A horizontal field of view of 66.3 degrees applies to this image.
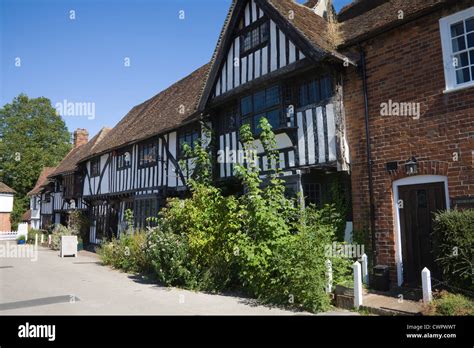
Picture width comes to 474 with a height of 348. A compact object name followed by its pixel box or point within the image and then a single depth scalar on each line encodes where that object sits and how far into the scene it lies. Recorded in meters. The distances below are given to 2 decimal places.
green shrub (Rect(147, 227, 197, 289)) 8.84
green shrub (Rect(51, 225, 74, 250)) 20.59
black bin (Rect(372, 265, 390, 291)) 7.12
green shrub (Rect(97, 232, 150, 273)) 11.43
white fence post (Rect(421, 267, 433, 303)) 5.84
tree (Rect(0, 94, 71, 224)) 42.03
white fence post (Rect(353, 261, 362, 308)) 6.34
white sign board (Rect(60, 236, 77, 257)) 16.94
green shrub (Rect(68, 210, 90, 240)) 20.98
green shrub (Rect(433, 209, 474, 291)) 5.66
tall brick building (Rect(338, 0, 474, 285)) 6.70
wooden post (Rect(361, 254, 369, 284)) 7.52
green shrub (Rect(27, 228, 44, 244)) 27.07
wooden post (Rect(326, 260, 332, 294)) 6.71
